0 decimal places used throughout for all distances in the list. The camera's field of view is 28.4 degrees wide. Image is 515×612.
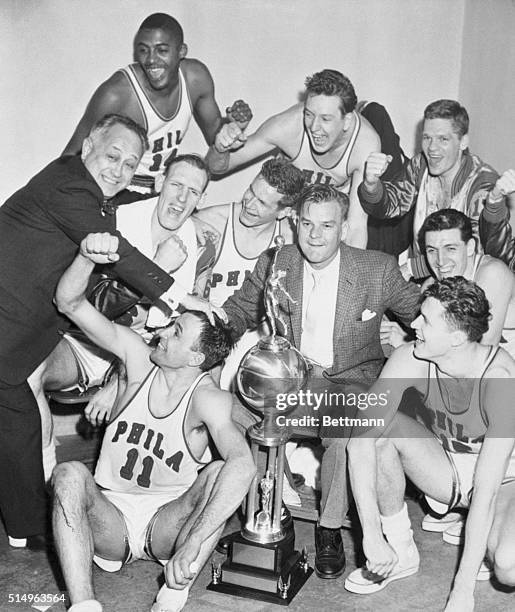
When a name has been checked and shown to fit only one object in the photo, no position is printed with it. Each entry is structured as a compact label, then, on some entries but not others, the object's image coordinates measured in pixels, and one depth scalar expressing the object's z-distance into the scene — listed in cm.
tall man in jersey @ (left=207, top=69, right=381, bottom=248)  434
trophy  323
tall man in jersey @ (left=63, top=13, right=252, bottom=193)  455
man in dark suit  354
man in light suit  372
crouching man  315
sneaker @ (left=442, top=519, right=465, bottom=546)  375
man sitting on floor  312
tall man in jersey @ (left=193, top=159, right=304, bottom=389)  413
